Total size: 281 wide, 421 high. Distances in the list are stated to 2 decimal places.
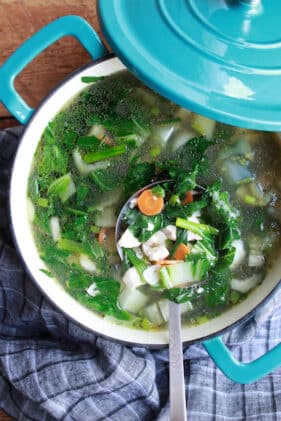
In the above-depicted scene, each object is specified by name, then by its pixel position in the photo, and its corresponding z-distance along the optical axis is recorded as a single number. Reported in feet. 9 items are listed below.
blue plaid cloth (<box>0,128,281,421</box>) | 3.26
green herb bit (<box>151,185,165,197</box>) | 3.17
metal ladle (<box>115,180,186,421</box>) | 2.74
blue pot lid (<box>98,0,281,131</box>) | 1.99
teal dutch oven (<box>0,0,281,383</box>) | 1.99
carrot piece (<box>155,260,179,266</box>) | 3.15
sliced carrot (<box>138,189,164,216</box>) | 3.20
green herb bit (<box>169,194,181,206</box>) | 3.19
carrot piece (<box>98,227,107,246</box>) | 3.24
